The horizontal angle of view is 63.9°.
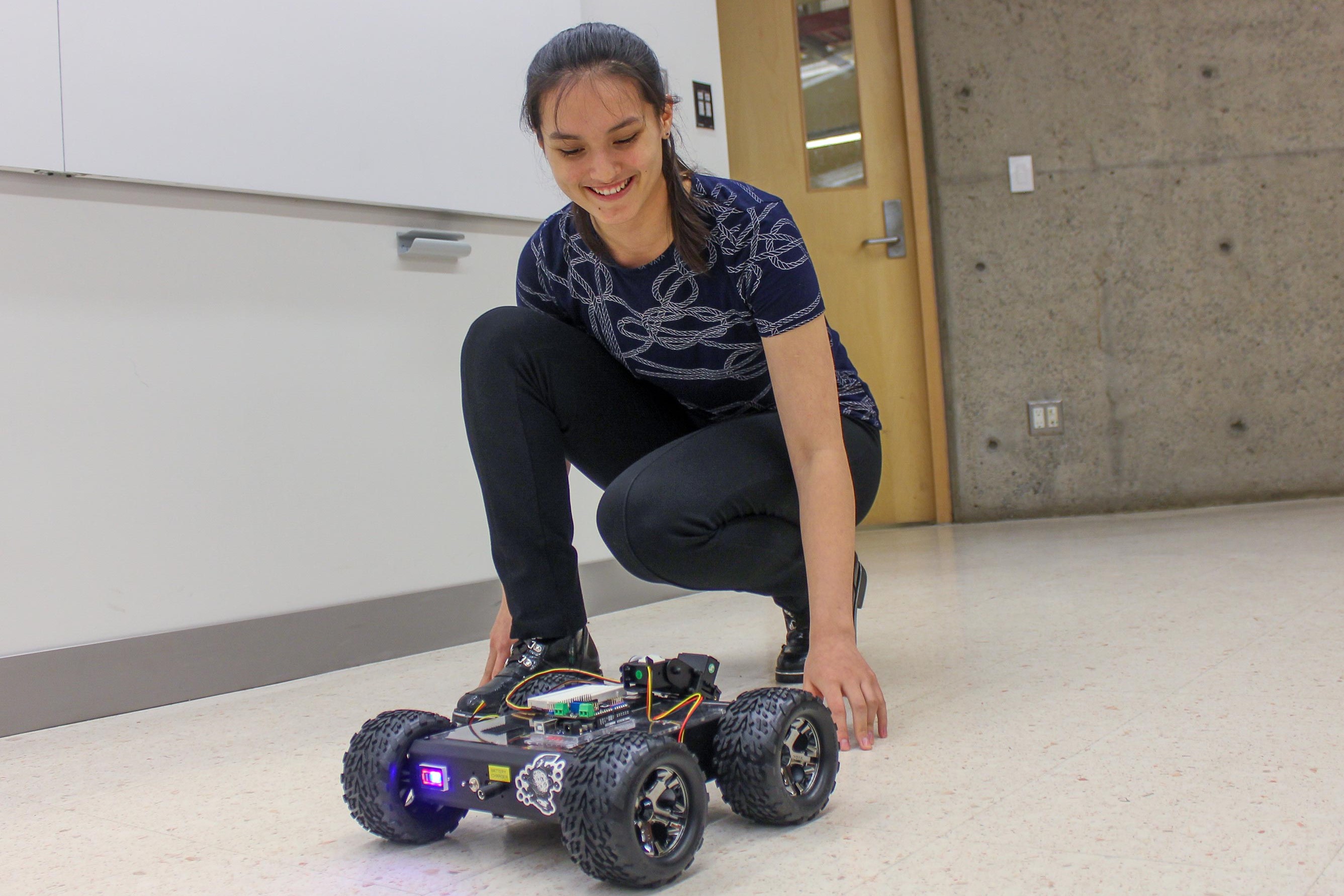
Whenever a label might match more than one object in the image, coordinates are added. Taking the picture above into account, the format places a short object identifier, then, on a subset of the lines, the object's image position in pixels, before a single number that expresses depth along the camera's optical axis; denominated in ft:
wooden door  12.64
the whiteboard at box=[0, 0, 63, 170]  5.33
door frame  12.66
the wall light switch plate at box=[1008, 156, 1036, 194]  12.62
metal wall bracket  7.11
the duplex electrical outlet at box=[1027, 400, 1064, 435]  12.65
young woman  3.94
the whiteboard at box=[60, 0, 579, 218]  5.73
